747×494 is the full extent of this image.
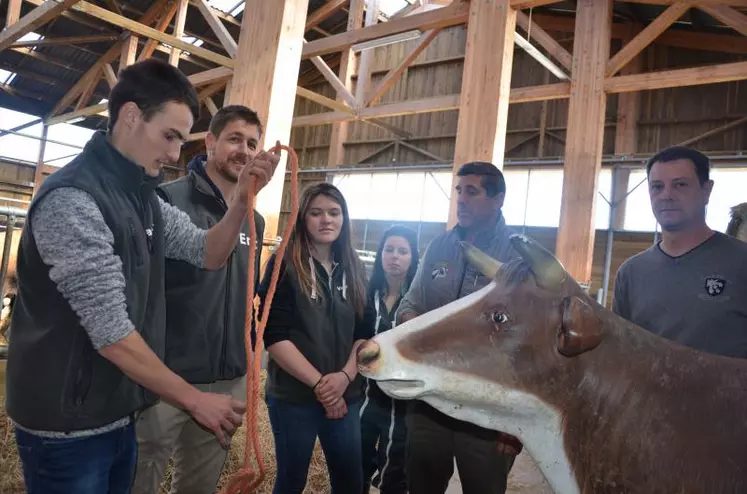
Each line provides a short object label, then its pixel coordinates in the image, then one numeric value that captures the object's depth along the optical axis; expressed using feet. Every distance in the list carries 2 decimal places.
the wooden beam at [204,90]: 22.84
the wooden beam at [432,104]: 20.79
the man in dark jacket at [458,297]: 6.17
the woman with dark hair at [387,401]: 8.48
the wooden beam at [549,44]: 20.58
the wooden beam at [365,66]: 27.20
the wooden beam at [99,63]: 37.76
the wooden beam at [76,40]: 34.20
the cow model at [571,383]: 4.00
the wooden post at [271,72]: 9.59
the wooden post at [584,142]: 15.72
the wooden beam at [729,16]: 16.55
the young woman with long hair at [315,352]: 6.45
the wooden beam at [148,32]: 17.98
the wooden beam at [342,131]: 48.93
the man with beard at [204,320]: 5.82
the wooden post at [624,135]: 36.96
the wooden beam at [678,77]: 16.99
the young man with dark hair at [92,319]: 3.67
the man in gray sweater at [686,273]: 5.74
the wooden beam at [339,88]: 26.50
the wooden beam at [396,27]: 15.61
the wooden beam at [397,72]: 19.52
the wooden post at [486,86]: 11.50
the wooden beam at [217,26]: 17.67
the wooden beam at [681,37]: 35.24
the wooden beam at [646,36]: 16.90
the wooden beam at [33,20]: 17.92
